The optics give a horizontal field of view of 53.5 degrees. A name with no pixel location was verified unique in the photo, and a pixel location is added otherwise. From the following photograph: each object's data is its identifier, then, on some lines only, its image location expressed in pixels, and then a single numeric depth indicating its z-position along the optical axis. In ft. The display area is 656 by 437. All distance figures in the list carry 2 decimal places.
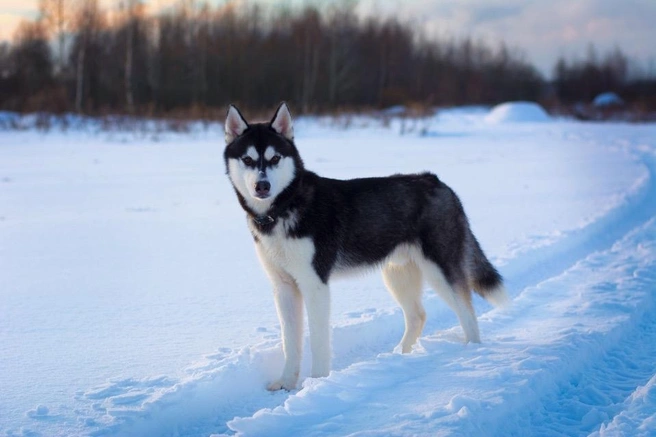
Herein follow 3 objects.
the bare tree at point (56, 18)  110.73
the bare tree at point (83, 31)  113.09
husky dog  14.57
